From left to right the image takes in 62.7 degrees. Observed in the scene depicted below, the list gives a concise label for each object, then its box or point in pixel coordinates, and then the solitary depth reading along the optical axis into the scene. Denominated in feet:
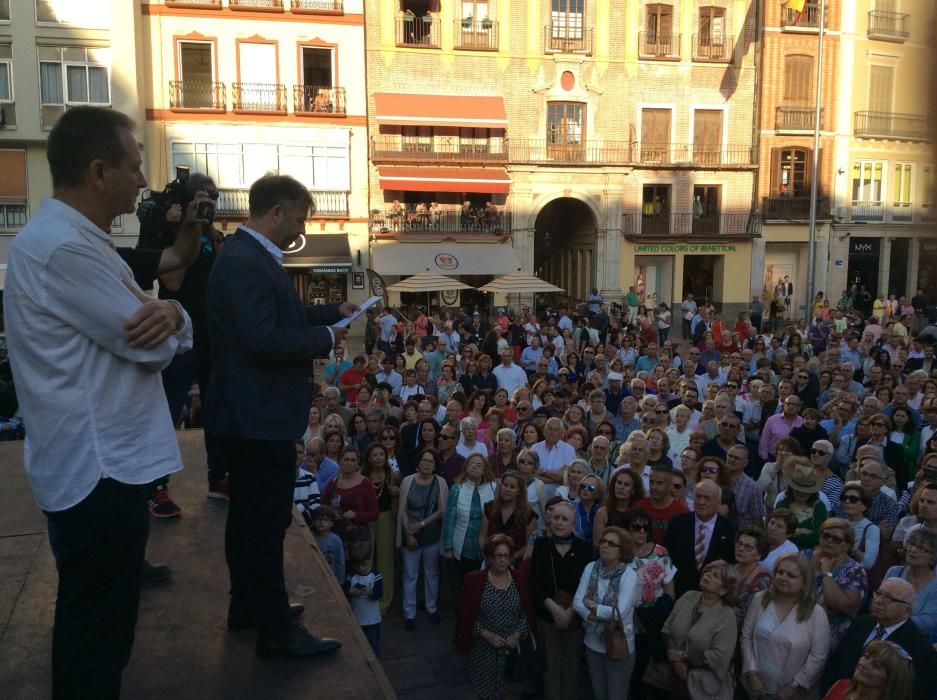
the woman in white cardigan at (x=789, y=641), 14.46
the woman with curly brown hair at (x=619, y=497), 19.31
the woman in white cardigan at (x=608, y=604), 16.56
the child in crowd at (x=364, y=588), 18.61
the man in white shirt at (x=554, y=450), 24.56
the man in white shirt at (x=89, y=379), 6.26
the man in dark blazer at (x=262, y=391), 8.52
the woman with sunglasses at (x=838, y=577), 15.40
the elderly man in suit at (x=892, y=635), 12.87
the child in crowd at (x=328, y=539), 19.10
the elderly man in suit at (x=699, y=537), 17.66
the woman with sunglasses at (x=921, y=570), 14.61
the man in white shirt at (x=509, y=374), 36.52
